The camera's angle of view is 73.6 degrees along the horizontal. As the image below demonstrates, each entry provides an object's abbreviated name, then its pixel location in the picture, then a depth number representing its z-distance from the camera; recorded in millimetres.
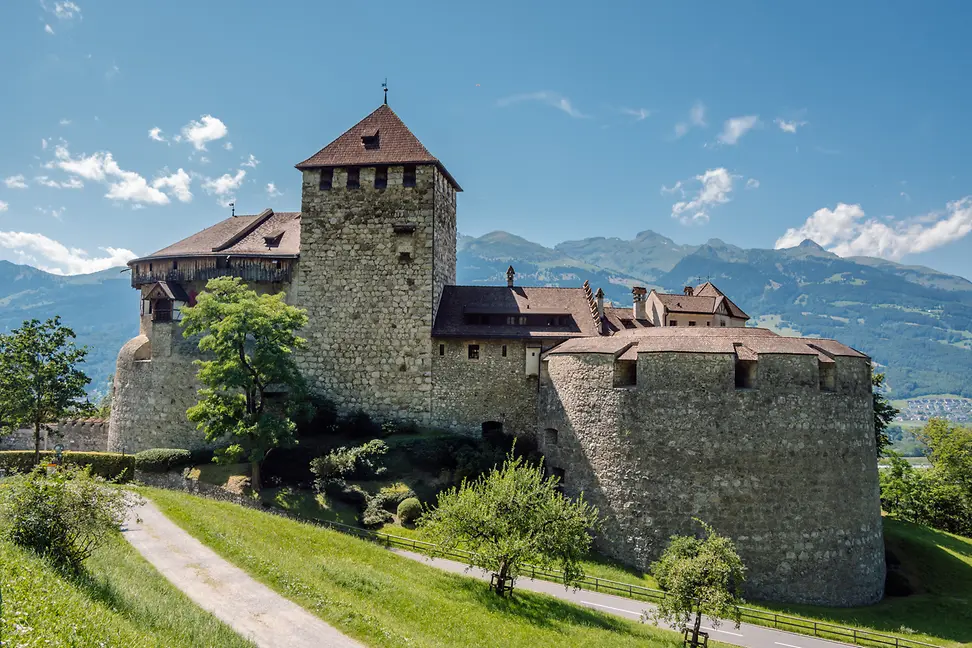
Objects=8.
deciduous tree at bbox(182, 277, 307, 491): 34438
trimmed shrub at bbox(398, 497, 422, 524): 33094
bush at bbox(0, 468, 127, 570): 15812
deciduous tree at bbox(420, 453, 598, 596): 24859
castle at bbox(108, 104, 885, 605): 32125
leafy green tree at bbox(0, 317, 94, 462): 35750
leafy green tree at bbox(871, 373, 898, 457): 48625
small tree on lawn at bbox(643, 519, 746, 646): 23578
